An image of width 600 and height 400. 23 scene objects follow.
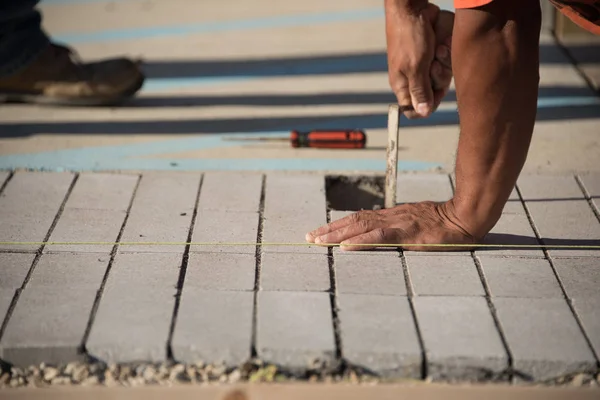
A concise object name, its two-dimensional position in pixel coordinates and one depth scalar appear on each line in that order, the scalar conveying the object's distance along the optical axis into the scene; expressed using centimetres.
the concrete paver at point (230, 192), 730
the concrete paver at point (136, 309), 551
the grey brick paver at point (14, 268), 618
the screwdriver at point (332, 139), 848
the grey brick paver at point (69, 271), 616
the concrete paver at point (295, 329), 547
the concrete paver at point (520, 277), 611
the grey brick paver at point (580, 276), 612
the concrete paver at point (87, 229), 664
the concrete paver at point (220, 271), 614
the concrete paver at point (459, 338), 543
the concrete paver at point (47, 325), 549
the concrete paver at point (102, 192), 730
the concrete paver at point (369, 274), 611
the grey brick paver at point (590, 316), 564
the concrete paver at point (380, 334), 545
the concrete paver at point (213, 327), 548
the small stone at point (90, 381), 542
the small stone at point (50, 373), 543
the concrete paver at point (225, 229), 663
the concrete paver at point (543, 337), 543
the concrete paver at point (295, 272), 613
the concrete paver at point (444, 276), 610
